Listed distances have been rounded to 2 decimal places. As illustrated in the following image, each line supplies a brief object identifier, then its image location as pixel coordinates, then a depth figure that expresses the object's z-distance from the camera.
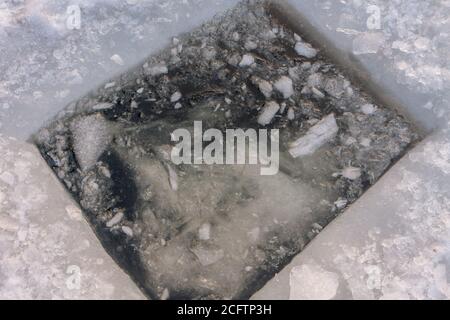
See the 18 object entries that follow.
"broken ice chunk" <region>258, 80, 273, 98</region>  1.70
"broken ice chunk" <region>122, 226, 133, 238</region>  1.51
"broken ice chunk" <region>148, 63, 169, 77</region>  1.74
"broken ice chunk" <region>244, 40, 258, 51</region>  1.78
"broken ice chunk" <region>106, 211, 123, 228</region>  1.52
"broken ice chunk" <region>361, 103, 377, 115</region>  1.67
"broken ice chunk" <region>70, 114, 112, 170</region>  1.60
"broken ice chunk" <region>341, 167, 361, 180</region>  1.58
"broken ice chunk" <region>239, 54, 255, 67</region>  1.75
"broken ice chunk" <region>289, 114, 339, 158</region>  1.61
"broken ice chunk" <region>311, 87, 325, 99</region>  1.70
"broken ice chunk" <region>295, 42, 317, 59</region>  1.77
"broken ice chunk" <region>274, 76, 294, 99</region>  1.70
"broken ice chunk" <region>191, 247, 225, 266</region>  1.47
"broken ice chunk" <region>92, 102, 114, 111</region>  1.69
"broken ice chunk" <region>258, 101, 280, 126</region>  1.65
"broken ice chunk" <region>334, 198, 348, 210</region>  1.54
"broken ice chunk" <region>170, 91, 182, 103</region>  1.69
